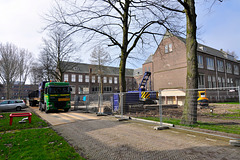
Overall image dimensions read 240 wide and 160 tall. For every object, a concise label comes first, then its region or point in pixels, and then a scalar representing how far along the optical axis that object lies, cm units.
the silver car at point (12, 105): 1930
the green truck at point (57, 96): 1482
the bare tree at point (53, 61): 2736
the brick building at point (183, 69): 2591
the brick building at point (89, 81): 5144
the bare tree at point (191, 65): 697
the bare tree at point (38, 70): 2861
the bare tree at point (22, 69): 4034
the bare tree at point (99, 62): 3904
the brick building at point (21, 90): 4634
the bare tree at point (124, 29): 1105
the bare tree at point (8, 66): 3622
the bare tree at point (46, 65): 2772
